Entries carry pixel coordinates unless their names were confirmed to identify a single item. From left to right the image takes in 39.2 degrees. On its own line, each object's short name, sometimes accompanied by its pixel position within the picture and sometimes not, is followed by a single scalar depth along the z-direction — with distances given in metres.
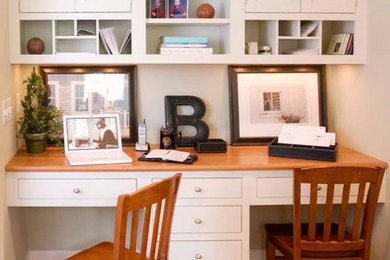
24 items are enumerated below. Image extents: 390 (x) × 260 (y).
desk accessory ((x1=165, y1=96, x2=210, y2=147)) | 3.33
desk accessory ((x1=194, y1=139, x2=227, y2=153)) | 3.14
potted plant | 3.05
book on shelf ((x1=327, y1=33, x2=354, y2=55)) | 3.14
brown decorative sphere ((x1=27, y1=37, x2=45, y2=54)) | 3.05
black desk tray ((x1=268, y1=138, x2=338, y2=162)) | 2.91
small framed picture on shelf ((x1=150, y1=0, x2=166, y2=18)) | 3.13
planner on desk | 2.90
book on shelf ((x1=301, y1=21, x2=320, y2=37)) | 3.14
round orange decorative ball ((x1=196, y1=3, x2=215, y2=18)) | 3.13
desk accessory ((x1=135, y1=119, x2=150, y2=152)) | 3.21
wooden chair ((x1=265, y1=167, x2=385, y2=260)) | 2.49
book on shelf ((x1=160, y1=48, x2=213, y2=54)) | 3.05
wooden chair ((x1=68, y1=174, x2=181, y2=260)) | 1.96
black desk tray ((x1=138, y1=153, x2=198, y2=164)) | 2.88
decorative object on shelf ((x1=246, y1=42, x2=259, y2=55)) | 3.13
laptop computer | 3.08
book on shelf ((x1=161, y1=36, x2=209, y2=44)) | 3.07
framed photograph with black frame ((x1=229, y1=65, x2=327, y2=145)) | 3.35
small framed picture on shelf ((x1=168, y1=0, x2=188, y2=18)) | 3.13
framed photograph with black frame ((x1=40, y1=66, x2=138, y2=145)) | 3.27
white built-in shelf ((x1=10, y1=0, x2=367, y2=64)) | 3.00
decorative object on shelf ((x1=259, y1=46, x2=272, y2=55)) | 3.15
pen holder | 3.21
